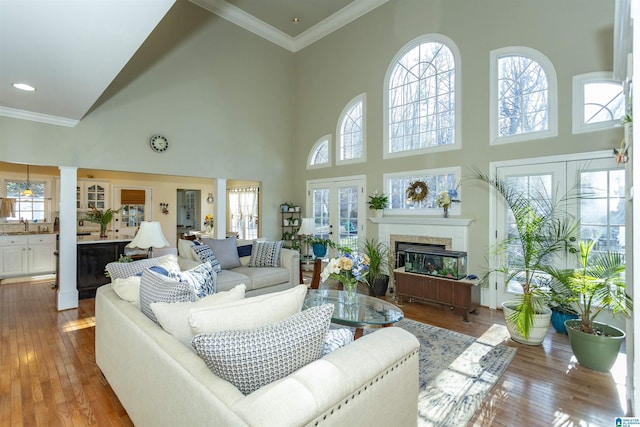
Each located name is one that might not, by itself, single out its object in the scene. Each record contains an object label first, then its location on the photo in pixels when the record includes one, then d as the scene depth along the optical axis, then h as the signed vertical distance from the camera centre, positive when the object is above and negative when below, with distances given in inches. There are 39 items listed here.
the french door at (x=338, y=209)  232.8 +3.1
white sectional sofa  39.7 -27.1
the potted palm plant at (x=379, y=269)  194.2 -37.7
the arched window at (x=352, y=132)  233.1 +64.1
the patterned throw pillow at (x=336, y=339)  60.1 -26.8
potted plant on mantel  209.9 +6.8
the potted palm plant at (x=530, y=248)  119.7 -16.4
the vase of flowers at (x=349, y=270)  111.9 -21.6
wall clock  201.3 +46.6
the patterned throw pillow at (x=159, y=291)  69.4 -18.7
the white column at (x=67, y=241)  166.7 -16.3
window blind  328.6 +16.7
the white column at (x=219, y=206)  233.9 +4.8
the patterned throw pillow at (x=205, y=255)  159.8 -22.8
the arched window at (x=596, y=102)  132.9 +50.7
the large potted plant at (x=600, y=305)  99.1 -30.9
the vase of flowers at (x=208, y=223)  399.5 -14.3
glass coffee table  96.7 -35.1
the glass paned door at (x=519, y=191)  147.9 +10.9
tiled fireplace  176.9 -11.6
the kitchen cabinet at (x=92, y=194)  294.7 +17.5
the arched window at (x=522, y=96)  150.9 +62.2
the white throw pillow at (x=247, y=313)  52.8 -18.7
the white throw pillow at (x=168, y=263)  96.3 -16.9
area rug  82.1 -53.4
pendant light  255.2 +17.4
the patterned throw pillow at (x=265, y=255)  180.2 -25.6
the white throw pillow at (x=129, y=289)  82.3 -21.4
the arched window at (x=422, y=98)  186.7 +76.5
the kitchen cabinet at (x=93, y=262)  181.5 -30.8
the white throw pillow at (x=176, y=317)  58.8 -20.8
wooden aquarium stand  149.9 -41.6
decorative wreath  193.9 +14.2
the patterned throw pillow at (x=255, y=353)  44.3 -21.1
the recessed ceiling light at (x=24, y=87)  117.6 +49.9
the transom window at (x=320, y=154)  256.4 +51.3
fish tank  160.6 -27.7
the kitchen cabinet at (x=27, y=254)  234.4 -34.4
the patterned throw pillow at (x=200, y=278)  90.7 -20.9
